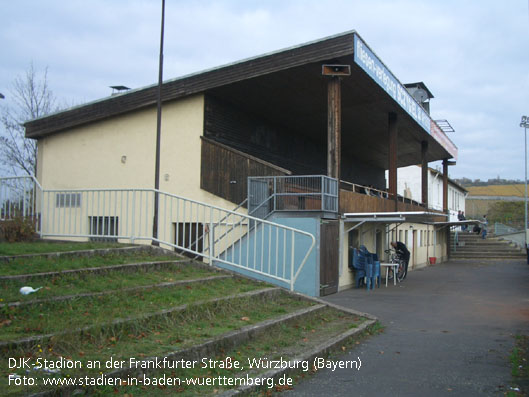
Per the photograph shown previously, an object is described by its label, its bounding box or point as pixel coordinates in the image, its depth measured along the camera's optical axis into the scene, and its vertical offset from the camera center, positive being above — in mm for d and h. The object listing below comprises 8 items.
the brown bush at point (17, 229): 11570 -77
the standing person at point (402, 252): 21484 -809
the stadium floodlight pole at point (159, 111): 16234 +3473
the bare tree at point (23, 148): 33781 +4830
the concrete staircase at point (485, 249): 41812 -1324
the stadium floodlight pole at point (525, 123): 47250 +9534
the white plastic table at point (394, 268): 18344 -1295
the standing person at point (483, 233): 50481 -37
